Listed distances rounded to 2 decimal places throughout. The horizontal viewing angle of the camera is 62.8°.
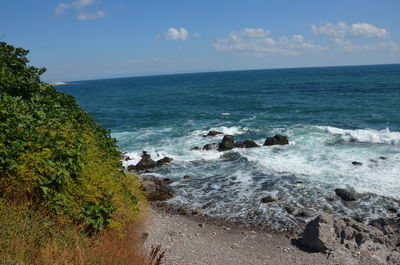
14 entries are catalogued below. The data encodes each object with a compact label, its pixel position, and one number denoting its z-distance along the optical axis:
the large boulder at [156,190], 19.91
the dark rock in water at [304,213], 16.82
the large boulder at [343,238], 13.06
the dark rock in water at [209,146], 30.52
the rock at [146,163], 26.25
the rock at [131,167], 26.07
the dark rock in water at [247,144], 30.70
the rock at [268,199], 18.48
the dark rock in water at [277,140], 30.92
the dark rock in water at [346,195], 18.18
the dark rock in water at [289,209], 17.30
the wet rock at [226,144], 30.22
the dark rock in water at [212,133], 36.35
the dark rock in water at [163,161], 26.59
